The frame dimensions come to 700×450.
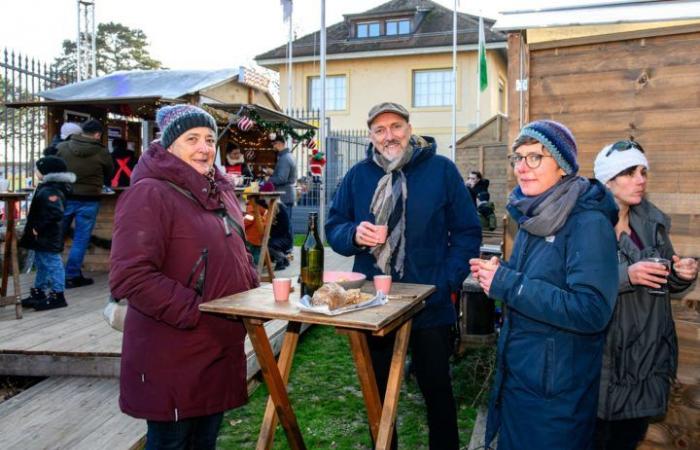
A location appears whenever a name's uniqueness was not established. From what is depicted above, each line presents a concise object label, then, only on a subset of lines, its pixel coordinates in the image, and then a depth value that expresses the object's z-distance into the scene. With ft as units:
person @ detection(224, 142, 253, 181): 28.91
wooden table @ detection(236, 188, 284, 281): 22.11
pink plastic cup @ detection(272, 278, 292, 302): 7.55
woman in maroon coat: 7.10
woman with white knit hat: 8.08
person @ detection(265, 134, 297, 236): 30.37
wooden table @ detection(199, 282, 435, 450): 6.75
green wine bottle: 7.93
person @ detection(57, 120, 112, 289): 22.03
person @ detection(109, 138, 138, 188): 28.07
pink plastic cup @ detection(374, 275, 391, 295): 7.80
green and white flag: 48.42
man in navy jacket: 9.30
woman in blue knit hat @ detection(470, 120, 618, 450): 6.56
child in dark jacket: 17.88
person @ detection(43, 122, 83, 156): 22.58
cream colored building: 71.31
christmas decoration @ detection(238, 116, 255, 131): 28.38
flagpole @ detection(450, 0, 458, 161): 54.69
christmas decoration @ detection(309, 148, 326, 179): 41.06
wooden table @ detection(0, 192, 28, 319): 16.56
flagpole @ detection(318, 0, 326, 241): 37.39
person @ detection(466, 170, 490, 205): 39.29
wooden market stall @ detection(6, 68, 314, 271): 26.22
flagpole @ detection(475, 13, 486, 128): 68.13
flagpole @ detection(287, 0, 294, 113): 52.71
